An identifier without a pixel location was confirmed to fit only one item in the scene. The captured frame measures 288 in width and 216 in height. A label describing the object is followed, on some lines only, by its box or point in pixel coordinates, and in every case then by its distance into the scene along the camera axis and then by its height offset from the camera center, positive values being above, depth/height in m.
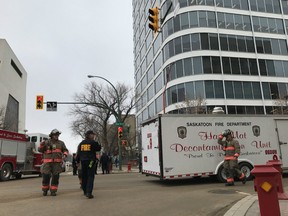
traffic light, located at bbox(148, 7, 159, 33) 9.82 +5.56
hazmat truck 8.93 +0.33
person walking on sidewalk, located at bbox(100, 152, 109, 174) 18.23 -0.43
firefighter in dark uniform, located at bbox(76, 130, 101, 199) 6.52 -0.07
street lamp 20.69 +3.30
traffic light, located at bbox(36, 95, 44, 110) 18.05 +4.22
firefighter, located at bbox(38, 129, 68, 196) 7.04 -0.02
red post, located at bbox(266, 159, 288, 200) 6.11 -0.94
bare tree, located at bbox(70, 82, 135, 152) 32.42 +6.58
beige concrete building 49.78 +17.39
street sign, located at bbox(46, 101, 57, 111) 19.26 +4.17
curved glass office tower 32.02 +13.53
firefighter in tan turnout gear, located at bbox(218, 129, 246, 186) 8.45 -0.21
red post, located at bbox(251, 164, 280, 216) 4.09 -0.75
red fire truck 13.12 +0.16
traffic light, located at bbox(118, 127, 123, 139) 20.11 +1.83
